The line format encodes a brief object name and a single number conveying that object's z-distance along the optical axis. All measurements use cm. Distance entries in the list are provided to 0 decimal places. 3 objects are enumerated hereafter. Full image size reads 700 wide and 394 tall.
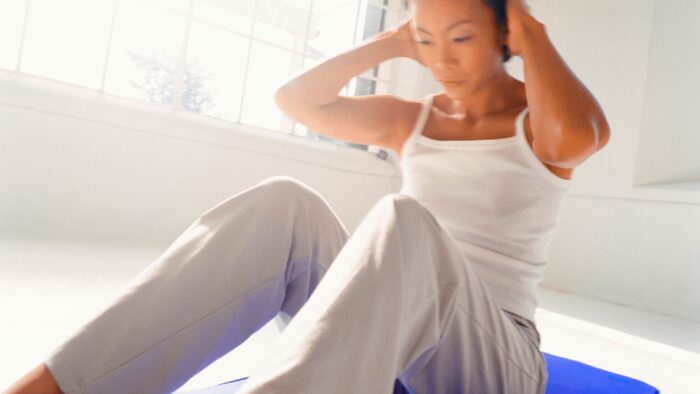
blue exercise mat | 76
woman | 39
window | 159
